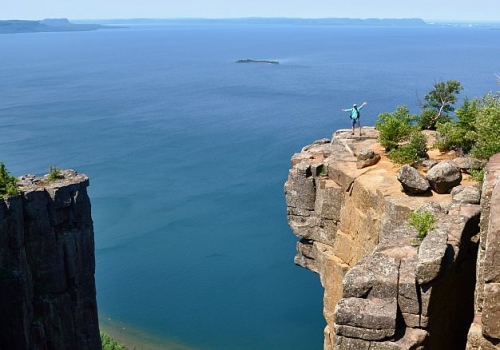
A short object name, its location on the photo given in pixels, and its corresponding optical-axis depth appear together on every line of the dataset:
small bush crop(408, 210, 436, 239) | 18.83
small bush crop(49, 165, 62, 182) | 39.06
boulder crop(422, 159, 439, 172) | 28.04
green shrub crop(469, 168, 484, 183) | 23.50
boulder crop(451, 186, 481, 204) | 20.62
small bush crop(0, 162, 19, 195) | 35.47
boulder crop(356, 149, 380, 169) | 29.22
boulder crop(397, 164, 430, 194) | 24.83
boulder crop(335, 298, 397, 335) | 15.42
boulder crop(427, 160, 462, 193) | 24.91
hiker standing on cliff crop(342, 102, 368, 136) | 34.28
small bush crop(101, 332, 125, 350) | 50.18
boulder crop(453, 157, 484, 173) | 25.64
